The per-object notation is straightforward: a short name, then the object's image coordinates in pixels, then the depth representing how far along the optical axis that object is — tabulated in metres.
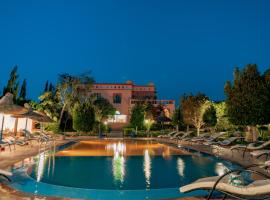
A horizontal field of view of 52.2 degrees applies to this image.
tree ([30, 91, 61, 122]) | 29.79
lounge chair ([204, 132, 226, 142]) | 16.47
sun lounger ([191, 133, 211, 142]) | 17.85
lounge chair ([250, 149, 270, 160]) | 8.96
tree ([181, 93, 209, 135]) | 26.20
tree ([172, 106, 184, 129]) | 32.75
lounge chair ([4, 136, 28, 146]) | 13.02
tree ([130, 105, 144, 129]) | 35.41
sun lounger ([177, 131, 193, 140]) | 21.70
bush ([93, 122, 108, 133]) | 32.73
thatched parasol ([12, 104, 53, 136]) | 16.46
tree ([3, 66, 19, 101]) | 32.79
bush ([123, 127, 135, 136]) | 33.22
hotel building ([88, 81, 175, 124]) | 44.81
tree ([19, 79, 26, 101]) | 38.63
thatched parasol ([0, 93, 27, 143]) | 13.15
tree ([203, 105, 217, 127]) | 30.37
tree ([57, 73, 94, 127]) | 30.27
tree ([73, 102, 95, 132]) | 26.72
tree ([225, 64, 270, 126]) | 16.45
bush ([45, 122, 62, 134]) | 28.21
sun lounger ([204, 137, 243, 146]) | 14.33
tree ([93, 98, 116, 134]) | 34.91
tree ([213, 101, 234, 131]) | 27.90
